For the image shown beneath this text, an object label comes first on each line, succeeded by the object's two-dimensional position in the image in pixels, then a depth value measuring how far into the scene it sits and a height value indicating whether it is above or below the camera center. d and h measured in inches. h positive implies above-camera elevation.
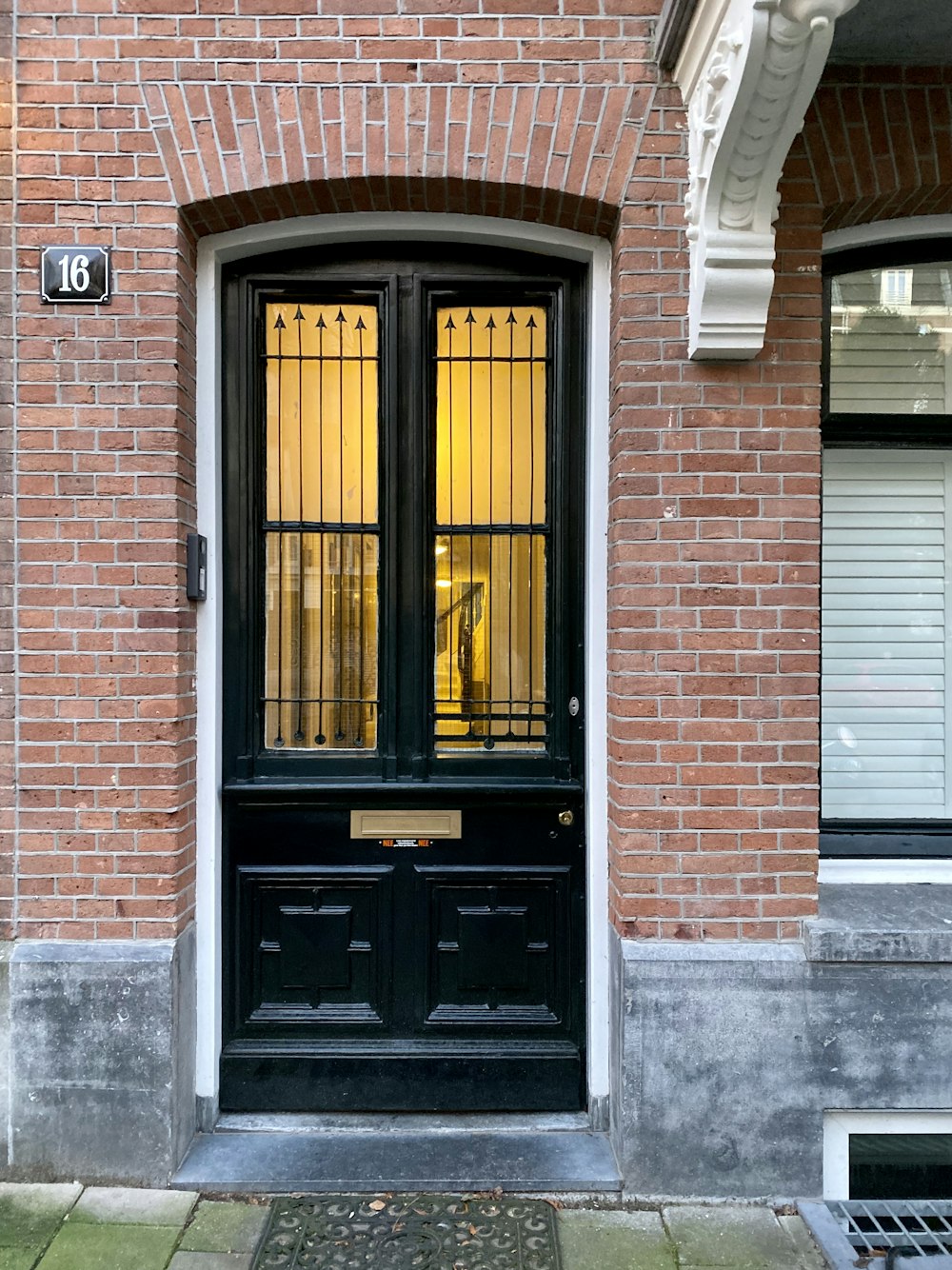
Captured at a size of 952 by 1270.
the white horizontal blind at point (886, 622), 136.9 +0.4
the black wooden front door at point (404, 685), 132.0 -9.9
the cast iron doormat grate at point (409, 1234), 102.7 -77.7
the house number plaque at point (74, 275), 118.7 +48.5
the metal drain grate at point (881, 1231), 102.3 -77.5
